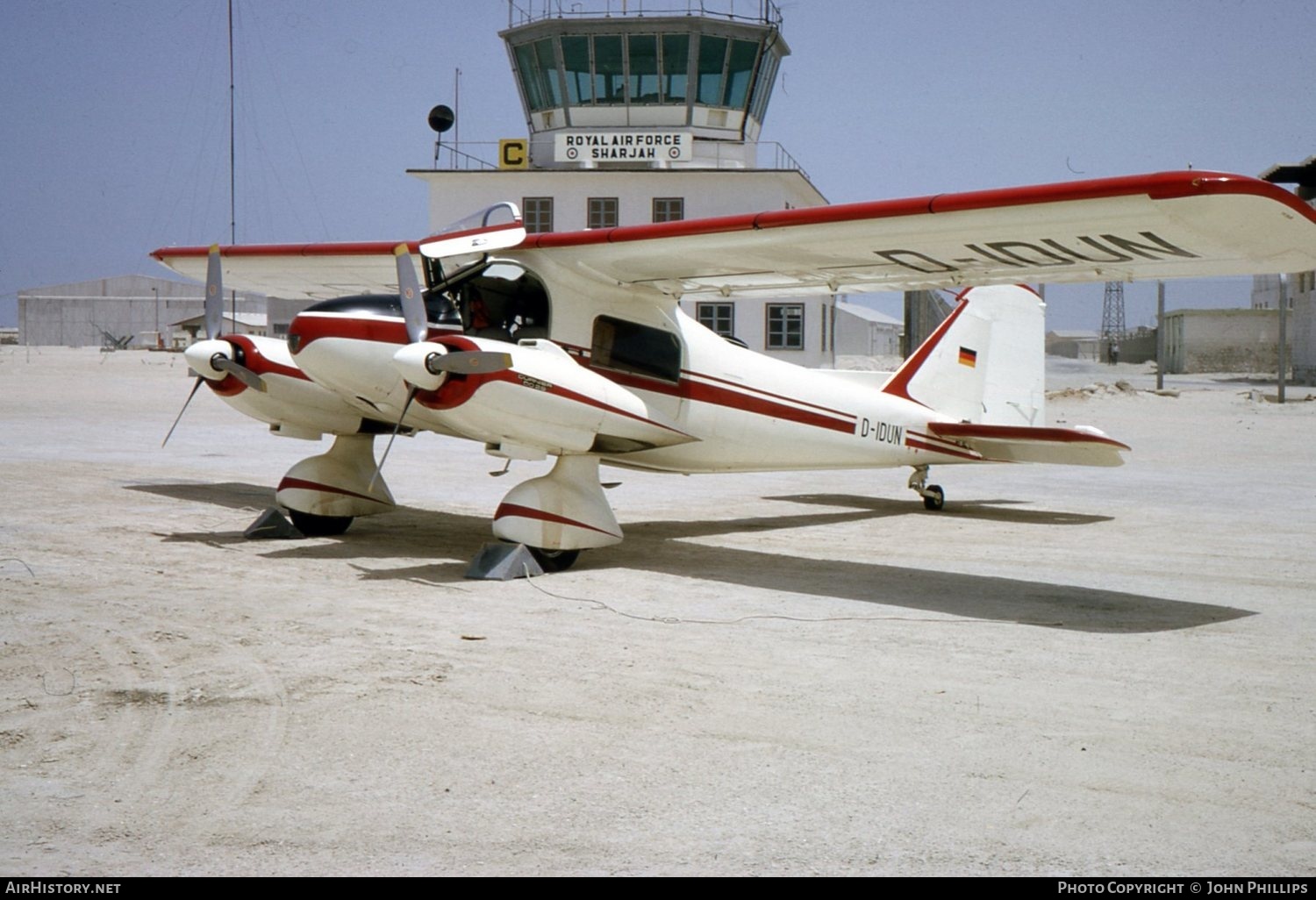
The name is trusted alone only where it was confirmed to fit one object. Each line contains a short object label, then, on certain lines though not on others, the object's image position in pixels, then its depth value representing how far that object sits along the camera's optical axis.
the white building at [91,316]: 115.16
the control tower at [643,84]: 33.12
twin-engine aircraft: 7.50
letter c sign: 36.50
